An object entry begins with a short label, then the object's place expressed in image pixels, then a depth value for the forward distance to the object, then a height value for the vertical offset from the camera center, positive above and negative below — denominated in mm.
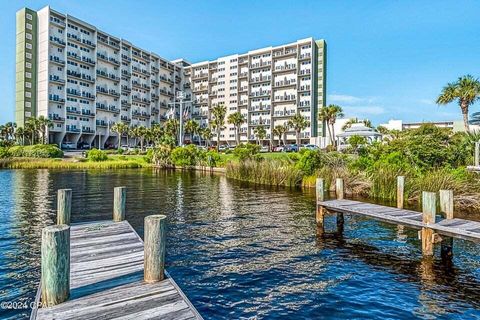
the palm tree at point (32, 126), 69938 +6729
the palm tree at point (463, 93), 40844 +8122
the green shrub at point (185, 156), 48844 +383
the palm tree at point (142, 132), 81494 +6395
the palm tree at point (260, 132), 86188 +6833
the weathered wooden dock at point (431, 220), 9867 -1990
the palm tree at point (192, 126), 84725 +8194
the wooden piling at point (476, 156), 23330 +192
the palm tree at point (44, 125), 71000 +7161
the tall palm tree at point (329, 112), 66375 +9231
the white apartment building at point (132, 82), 78438 +21516
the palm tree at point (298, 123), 81450 +8772
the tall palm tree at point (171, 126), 82000 +8247
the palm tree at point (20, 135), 71575 +5022
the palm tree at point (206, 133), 89125 +6780
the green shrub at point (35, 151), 56403 +1193
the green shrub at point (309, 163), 28953 -353
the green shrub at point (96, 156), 54031 +403
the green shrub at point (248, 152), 36906 +762
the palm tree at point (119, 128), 84875 +7692
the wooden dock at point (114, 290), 4891 -2178
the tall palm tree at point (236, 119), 79688 +9530
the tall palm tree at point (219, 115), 79562 +10256
